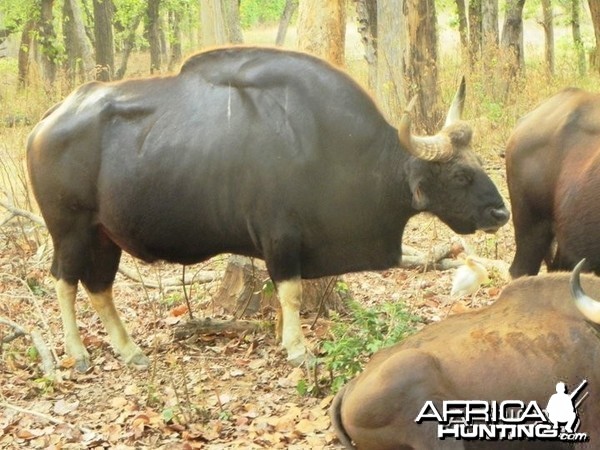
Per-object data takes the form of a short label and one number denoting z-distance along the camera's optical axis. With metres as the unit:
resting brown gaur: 4.83
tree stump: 8.61
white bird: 7.04
